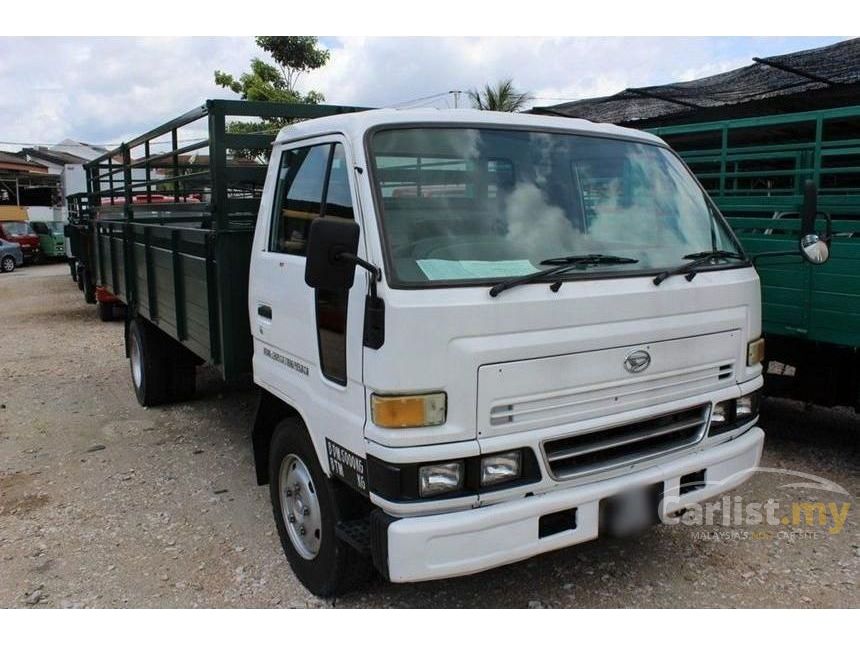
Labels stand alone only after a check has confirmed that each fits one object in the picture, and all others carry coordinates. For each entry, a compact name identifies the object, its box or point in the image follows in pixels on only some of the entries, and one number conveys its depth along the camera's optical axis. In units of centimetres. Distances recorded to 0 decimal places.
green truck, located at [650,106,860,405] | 441
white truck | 261
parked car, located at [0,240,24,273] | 2344
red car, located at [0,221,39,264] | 2520
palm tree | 2025
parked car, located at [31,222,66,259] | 2580
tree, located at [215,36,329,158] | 1870
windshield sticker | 274
